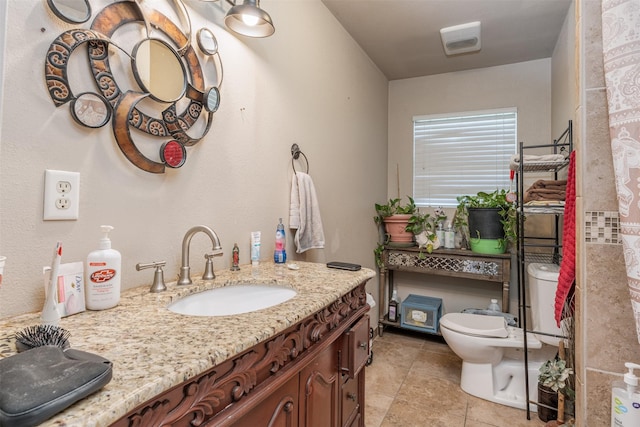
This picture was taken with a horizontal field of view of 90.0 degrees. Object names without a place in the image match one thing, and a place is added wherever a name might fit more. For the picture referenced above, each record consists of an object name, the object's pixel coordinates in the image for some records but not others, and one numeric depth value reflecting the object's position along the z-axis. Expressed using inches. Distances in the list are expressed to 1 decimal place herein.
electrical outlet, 30.6
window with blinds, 112.5
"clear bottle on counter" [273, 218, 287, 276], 59.4
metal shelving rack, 73.6
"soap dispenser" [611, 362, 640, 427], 31.2
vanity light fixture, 46.1
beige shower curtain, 29.5
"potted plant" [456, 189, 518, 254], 95.8
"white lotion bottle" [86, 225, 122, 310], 31.4
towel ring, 68.6
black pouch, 14.6
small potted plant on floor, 66.7
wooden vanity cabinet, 21.6
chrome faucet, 41.7
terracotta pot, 112.9
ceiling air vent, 89.4
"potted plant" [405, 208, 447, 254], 108.6
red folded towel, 47.8
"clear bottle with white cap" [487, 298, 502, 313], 100.0
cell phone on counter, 53.8
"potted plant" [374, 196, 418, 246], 113.1
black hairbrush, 21.6
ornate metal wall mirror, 32.2
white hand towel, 65.6
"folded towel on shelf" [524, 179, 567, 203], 75.1
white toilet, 73.9
